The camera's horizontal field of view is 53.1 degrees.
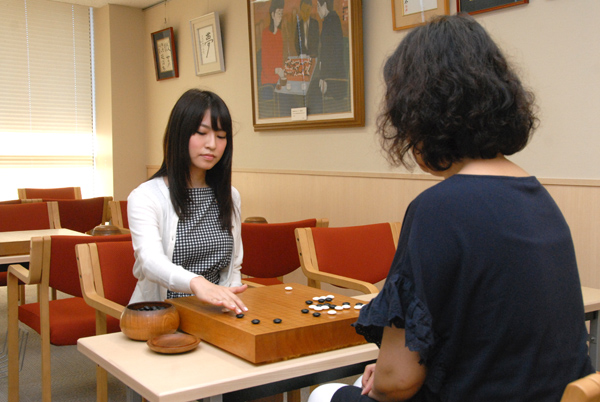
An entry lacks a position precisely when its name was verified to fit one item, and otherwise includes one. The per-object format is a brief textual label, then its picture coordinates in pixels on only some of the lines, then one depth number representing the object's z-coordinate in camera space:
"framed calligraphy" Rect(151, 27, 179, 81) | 6.01
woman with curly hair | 0.91
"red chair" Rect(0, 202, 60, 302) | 3.53
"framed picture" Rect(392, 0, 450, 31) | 3.30
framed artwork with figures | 3.93
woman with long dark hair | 1.95
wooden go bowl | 1.37
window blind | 6.25
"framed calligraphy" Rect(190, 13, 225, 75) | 5.32
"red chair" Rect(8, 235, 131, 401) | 2.44
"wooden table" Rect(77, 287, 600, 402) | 1.10
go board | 1.21
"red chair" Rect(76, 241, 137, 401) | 2.08
